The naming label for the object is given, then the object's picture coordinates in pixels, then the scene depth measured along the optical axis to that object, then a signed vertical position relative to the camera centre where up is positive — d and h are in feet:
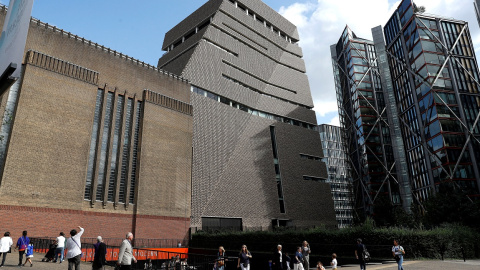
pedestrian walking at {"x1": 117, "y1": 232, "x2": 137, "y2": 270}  26.94 -1.97
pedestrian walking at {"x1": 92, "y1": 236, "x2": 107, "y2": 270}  32.24 -2.43
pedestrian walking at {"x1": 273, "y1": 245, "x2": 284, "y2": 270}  46.54 -4.52
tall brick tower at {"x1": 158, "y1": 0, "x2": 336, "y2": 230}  127.54 +48.44
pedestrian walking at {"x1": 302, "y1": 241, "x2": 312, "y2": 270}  47.50 -4.26
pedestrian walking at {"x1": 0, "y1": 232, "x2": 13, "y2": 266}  40.52 -1.21
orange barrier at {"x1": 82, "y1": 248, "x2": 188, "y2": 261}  71.97 -5.91
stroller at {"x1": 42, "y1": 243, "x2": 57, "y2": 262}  53.06 -3.57
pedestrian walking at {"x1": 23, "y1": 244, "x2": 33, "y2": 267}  45.69 -2.66
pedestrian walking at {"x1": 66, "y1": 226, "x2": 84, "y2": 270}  31.69 -1.62
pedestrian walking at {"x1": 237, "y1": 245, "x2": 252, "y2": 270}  42.57 -4.34
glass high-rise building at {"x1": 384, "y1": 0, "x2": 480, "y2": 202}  151.53 +61.86
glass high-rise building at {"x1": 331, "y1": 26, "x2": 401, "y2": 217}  211.61 +70.69
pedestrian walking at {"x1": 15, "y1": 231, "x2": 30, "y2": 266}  44.39 -1.41
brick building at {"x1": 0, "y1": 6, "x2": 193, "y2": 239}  77.92 +24.89
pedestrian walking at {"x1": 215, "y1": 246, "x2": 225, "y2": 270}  43.37 -4.49
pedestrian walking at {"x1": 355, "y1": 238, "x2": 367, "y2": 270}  45.52 -4.16
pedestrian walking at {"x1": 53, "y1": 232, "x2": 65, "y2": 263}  51.29 -2.08
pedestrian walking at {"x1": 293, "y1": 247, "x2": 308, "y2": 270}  44.06 -4.75
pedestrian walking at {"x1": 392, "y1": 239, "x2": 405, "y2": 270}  41.99 -3.92
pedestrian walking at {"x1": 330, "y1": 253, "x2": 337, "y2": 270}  42.36 -4.92
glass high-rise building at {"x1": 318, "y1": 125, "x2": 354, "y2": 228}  336.14 +60.09
